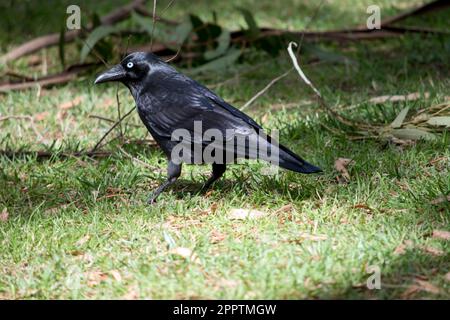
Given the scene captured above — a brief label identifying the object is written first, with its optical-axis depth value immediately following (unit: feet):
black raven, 14.90
